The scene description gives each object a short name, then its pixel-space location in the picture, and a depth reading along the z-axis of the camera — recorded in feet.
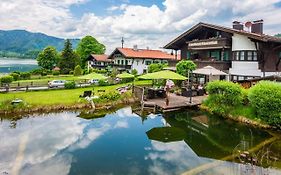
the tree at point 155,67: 120.90
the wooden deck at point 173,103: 64.90
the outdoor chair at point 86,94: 75.05
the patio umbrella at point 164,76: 68.28
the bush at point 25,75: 151.43
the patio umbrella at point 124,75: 92.77
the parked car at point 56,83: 102.03
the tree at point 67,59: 193.98
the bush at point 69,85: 98.27
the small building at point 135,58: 155.84
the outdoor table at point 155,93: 75.97
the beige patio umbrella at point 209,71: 73.61
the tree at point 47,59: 217.15
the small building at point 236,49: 74.08
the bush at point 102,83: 109.09
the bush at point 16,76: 136.87
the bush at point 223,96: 56.44
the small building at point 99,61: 190.49
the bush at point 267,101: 47.88
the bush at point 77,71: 173.96
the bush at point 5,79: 98.99
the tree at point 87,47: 230.48
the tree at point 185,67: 81.35
